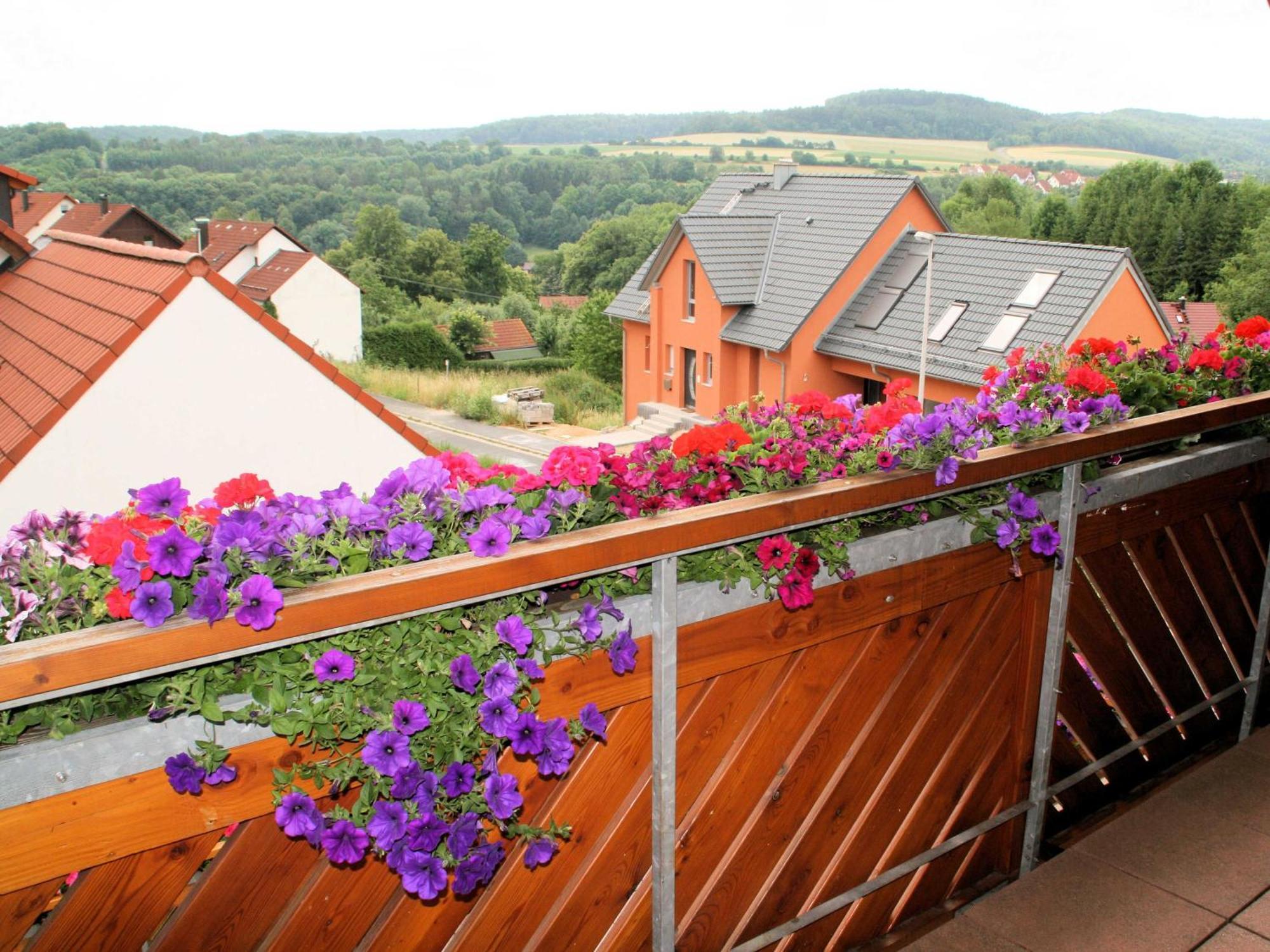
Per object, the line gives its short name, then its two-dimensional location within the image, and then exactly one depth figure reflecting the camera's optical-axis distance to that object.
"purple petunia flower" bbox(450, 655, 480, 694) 0.91
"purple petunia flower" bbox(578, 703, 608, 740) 1.00
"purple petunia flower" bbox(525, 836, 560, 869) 1.00
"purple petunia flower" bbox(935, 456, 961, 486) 1.21
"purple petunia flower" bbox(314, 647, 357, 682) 0.85
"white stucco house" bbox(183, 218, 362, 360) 27.73
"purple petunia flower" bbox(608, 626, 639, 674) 1.02
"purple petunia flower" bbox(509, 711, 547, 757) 0.95
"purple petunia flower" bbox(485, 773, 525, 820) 0.95
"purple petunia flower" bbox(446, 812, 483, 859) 0.94
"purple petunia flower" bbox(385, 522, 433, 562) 0.92
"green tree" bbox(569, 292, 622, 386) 25.64
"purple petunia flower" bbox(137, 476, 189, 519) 0.94
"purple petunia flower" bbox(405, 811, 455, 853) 0.92
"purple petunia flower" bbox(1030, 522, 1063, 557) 1.37
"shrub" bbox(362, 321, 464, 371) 28.72
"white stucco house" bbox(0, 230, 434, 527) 5.34
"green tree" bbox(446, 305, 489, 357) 29.58
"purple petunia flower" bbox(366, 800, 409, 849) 0.90
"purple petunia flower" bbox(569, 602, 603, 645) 0.98
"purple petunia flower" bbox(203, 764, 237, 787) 0.82
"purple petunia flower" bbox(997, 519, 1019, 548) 1.34
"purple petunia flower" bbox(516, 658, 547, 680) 0.94
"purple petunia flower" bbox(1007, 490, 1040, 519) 1.35
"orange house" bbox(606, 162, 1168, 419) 13.93
